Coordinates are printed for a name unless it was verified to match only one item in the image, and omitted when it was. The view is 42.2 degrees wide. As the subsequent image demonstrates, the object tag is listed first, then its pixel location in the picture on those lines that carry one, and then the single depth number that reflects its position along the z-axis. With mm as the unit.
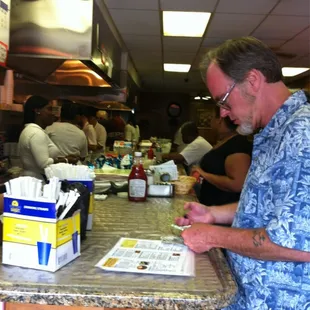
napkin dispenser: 2834
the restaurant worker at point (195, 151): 5195
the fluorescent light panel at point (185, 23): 4977
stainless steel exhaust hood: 3066
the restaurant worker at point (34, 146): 4234
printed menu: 1260
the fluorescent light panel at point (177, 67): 8959
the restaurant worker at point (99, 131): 9130
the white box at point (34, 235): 1197
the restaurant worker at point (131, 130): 11148
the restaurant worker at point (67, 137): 5809
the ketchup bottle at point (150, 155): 5309
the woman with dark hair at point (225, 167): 2996
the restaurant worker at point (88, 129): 8406
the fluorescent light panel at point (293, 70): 8445
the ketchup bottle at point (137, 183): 2605
